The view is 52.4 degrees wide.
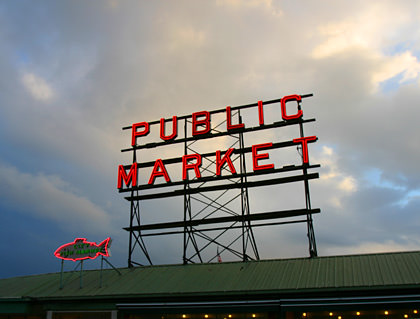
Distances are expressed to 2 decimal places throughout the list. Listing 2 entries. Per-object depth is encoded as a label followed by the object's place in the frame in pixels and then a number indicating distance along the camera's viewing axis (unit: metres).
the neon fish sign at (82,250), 28.97
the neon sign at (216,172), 29.27
